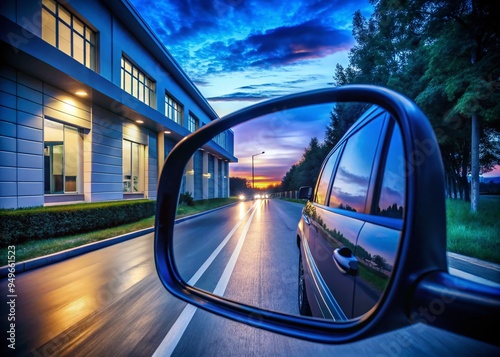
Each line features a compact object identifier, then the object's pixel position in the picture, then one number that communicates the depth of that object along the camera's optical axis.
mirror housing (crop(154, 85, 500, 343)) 0.63
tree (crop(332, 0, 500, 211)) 10.34
